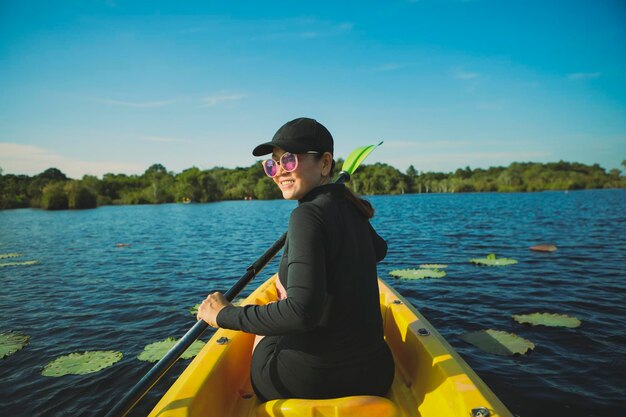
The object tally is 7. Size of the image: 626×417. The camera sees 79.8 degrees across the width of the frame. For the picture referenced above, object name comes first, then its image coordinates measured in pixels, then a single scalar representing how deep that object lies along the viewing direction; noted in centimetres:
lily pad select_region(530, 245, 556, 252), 1160
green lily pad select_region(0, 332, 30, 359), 538
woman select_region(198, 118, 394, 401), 160
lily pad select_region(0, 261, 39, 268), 1202
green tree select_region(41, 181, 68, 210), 5384
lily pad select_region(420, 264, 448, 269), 970
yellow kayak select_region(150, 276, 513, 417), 188
